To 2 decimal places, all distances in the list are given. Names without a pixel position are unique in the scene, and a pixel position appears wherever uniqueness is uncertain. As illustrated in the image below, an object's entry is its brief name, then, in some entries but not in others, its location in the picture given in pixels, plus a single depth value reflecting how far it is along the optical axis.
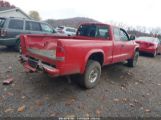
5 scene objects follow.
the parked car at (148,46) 7.25
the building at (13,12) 15.70
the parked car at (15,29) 5.17
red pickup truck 2.39
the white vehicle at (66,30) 13.90
